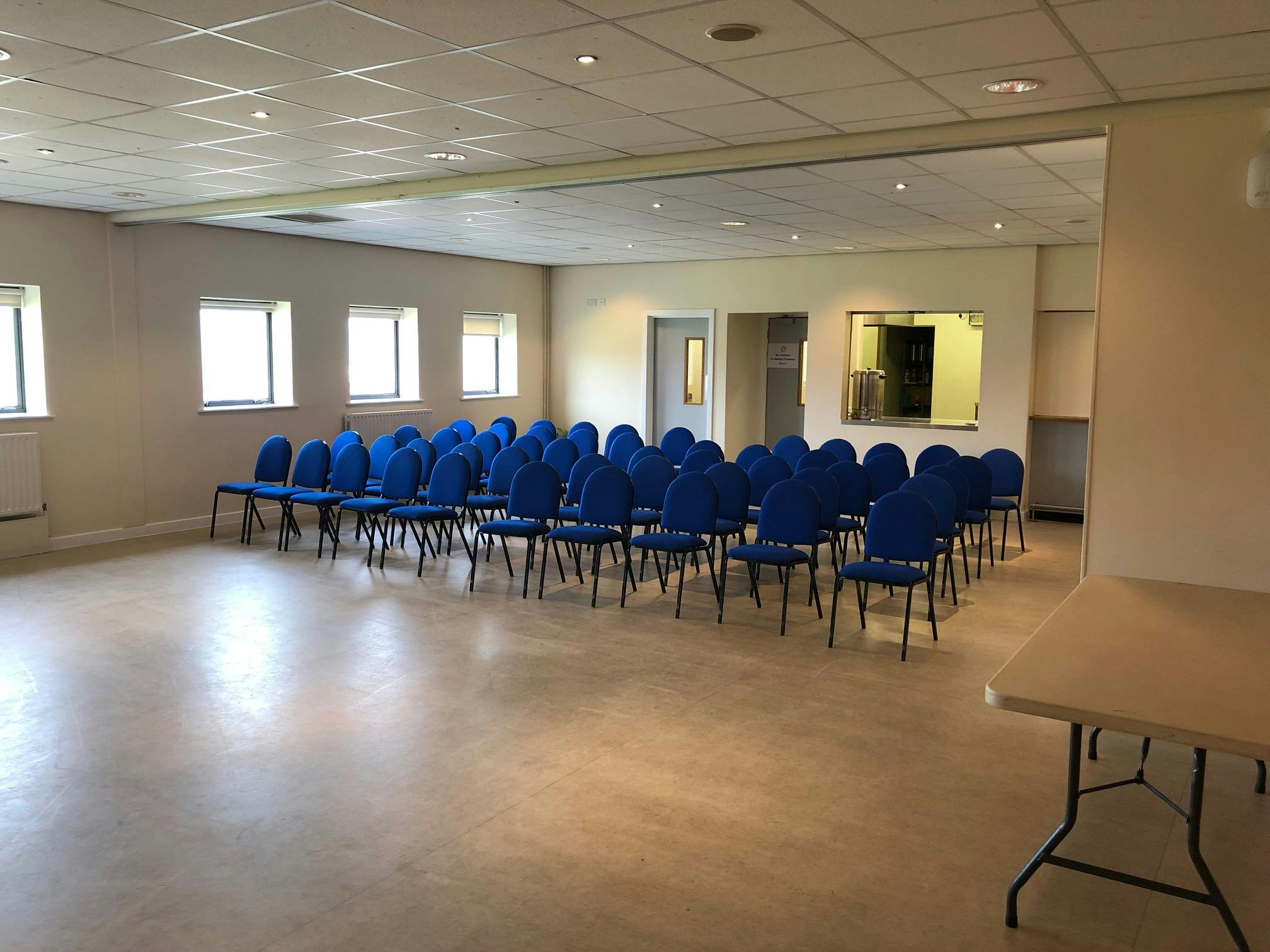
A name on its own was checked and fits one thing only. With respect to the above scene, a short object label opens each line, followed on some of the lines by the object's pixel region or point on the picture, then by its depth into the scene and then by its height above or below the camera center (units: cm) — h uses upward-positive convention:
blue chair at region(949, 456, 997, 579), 892 -85
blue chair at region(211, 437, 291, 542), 979 -82
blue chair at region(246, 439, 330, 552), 957 -85
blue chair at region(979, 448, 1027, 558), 974 -84
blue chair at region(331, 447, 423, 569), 877 -88
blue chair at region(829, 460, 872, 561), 837 -86
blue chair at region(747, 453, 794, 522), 862 -75
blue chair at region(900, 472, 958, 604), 723 -83
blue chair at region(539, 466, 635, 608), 765 -91
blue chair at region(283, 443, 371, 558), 905 -94
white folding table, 269 -87
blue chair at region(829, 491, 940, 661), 630 -98
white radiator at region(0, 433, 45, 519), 880 -87
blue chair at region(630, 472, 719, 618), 724 -94
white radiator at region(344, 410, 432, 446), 1192 -49
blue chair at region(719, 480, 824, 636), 693 -94
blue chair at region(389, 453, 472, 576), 843 -94
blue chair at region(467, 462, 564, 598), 790 -90
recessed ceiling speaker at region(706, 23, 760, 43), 404 +144
